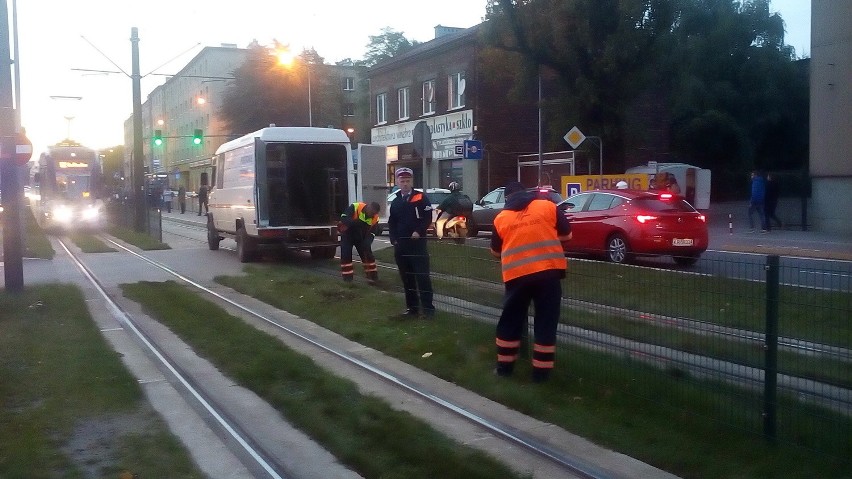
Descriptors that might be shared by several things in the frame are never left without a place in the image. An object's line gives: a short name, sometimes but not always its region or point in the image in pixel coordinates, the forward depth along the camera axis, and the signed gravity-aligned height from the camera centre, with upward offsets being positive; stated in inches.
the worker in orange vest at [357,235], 599.2 -30.2
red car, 660.1 -28.7
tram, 1472.7 +7.3
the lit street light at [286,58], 1772.8 +261.9
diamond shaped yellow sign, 973.8 +52.6
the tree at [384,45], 3112.7 +489.0
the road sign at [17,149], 533.0 +26.1
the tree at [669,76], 1179.3 +169.6
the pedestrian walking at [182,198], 2349.9 -17.8
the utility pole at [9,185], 533.6 +4.8
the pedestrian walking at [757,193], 1032.2 -10.0
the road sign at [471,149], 1059.9 +44.6
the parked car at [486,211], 1029.8 -26.8
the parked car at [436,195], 1137.4 -8.8
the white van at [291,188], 752.3 +1.6
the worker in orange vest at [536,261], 295.0 -23.9
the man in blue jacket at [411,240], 413.1 -23.9
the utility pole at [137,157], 1208.2 +46.8
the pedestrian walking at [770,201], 1066.1 -19.7
